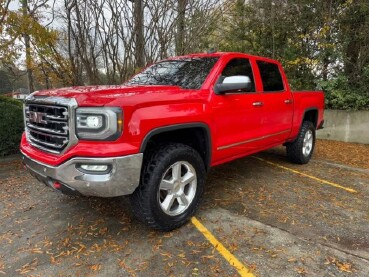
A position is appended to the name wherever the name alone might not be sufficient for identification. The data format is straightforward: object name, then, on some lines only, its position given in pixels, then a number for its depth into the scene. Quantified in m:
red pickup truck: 2.70
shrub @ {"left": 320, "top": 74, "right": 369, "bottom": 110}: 9.48
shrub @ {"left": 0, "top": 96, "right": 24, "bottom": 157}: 6.29
